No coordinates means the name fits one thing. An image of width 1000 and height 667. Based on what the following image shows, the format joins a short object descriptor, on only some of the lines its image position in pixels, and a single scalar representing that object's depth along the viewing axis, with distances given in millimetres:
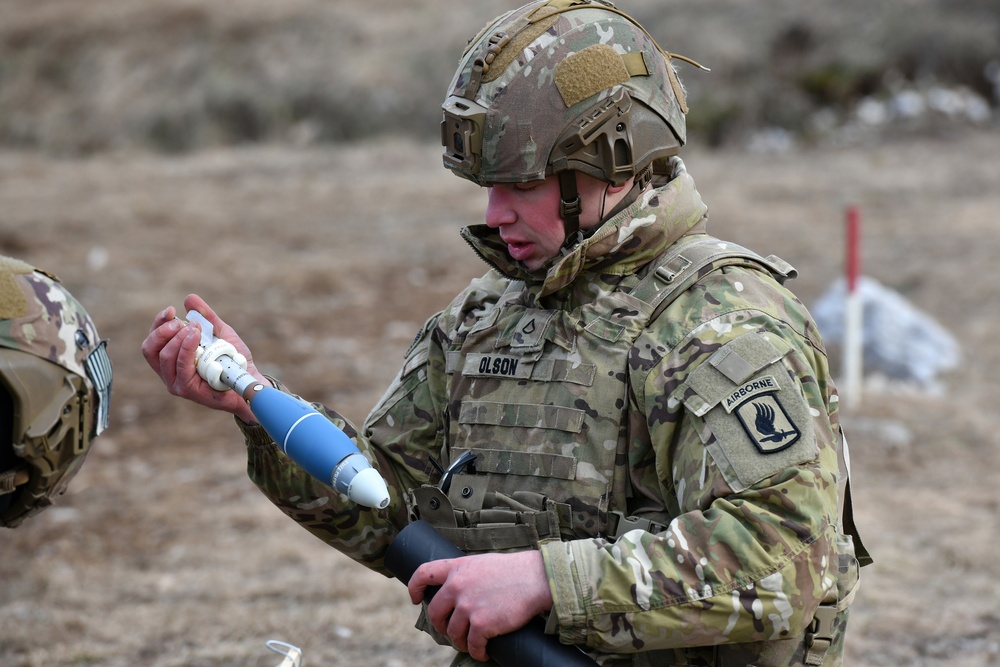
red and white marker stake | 16406
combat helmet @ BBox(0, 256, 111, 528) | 6988
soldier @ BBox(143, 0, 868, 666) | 4980
